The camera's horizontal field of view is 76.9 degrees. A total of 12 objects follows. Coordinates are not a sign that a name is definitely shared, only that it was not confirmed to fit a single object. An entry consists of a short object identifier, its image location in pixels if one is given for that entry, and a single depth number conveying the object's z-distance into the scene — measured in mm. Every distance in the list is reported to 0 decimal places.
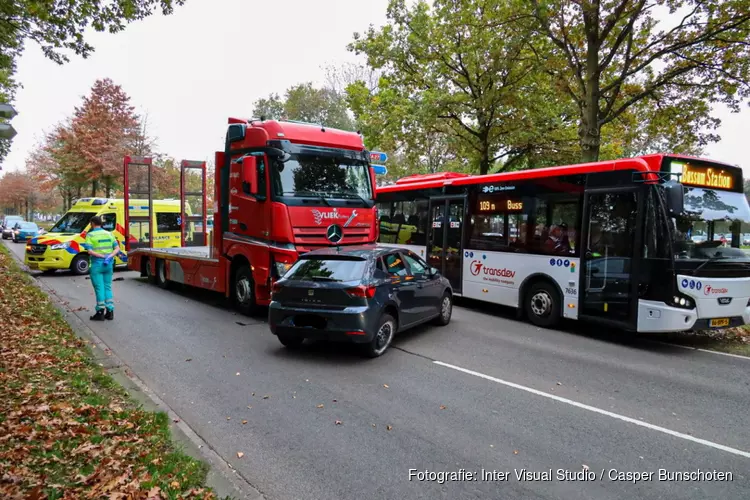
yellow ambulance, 15367
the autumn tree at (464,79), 16391
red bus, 7391
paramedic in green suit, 8773
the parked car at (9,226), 39169
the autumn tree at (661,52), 12141
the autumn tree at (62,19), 9383
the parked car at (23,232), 35969
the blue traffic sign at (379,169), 10648
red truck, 8672
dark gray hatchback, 6457
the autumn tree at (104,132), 30344
